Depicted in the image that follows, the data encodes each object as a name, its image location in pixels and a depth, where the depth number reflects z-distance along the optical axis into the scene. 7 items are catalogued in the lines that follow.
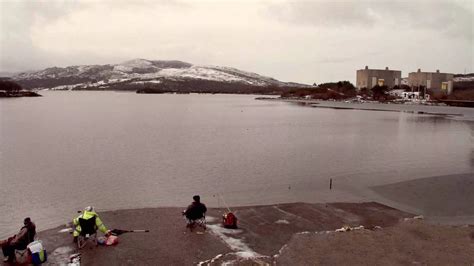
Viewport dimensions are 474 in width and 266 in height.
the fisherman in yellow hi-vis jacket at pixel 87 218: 13.81
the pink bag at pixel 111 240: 14.09
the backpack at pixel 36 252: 12.23
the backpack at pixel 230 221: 16.11
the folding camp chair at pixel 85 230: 13.77
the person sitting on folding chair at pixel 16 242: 12.50
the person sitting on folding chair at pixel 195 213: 15.65
